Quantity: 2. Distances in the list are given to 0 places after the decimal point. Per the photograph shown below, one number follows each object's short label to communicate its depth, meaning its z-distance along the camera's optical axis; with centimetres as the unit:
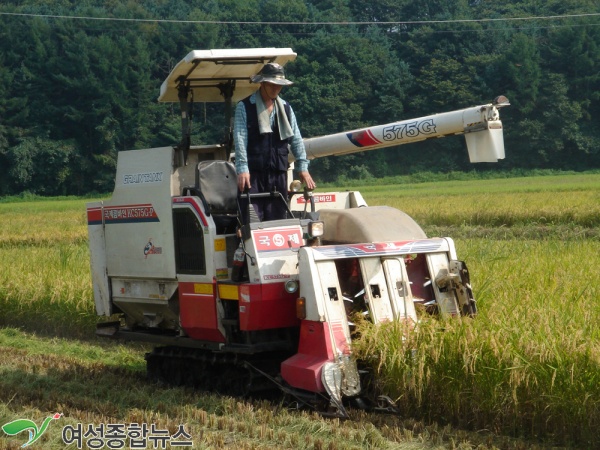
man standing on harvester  1516
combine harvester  1401
